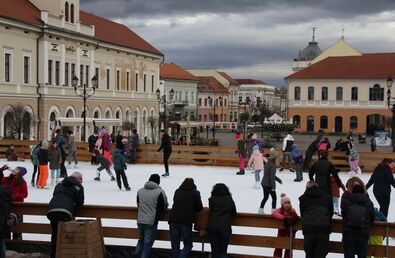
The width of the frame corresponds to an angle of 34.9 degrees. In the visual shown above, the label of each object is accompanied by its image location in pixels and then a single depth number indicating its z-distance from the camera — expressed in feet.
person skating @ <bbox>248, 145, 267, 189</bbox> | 60.13
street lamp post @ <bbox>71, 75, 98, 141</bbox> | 166.26
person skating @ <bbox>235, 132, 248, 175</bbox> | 75.10
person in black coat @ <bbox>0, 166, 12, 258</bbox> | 29.48
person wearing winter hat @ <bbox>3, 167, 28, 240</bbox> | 33.81
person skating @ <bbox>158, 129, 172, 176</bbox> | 70.85
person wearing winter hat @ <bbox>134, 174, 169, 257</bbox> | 30.45
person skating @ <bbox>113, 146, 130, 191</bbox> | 56.40
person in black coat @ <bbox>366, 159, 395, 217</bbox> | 40.57
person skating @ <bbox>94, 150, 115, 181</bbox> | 63.26
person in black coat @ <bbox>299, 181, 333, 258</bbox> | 27.66
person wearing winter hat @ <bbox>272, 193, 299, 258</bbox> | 29.40
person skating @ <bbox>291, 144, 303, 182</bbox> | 67.46
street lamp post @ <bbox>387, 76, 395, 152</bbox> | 100.22
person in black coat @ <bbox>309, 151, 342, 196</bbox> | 41.83
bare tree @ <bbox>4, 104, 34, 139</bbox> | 130.00
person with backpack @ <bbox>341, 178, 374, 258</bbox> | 27.50
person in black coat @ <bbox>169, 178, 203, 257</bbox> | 29.73
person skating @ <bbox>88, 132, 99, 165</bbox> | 80.08
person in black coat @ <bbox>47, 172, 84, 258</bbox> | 29.50
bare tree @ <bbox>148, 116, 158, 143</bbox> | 201.67
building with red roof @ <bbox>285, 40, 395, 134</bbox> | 242.58
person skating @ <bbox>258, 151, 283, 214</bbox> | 45.14
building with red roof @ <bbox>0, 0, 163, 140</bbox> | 137.08
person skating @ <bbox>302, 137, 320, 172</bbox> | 64.44
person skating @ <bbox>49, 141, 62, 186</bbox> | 59.11
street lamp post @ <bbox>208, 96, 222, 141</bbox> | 348.26
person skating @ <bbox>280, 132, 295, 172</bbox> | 77.00
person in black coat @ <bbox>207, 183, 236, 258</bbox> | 29.01
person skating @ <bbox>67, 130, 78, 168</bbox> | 78.64
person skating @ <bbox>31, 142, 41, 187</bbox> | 59.62
